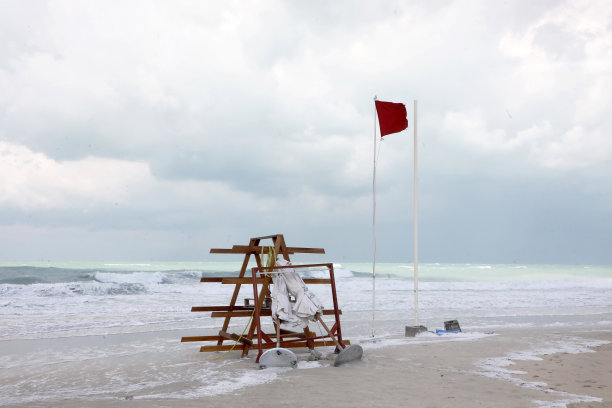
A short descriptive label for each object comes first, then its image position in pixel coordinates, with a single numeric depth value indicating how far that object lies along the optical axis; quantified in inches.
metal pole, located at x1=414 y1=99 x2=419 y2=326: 415.8
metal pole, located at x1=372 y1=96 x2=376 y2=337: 392.2
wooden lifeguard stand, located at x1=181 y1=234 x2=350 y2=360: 308.9
